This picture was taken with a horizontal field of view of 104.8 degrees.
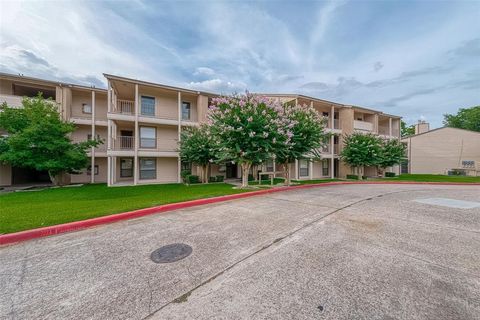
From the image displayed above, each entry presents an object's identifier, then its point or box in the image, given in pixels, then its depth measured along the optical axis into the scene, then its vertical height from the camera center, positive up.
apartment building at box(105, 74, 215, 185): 13.90 +2.75
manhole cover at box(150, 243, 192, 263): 3.35 -1.82
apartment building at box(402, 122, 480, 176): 23.31 +1.24
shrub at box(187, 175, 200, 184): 14.16 -1.59
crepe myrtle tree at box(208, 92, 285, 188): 9.96 +1.75
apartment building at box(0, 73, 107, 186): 14.38 +3.98
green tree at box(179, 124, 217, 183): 13.34 +0.97
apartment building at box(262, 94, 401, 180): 18.42 +3.37
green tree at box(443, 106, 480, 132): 36.66 +9.05
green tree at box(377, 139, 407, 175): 18.92 +0.76
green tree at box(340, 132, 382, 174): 16.95 +0.95
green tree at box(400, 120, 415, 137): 45.00 +7.57
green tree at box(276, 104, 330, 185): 11.18 +1.79
